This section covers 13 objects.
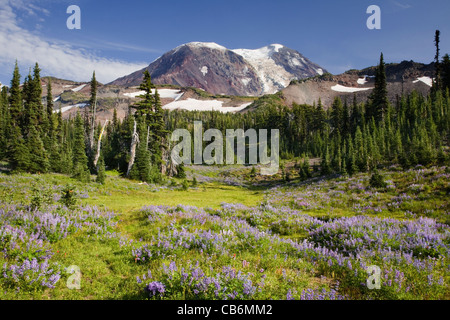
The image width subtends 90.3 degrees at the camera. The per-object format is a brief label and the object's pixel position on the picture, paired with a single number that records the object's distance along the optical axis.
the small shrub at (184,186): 33.09
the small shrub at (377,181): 23.66
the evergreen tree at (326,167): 45.97
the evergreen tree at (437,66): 68.34
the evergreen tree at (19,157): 27.00
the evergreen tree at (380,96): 64.44
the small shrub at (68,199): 11.34
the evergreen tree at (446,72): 74.74
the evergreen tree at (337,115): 94.41
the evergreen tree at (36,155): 29.09
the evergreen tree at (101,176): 27.75
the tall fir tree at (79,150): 40.44
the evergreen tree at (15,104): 53.88
